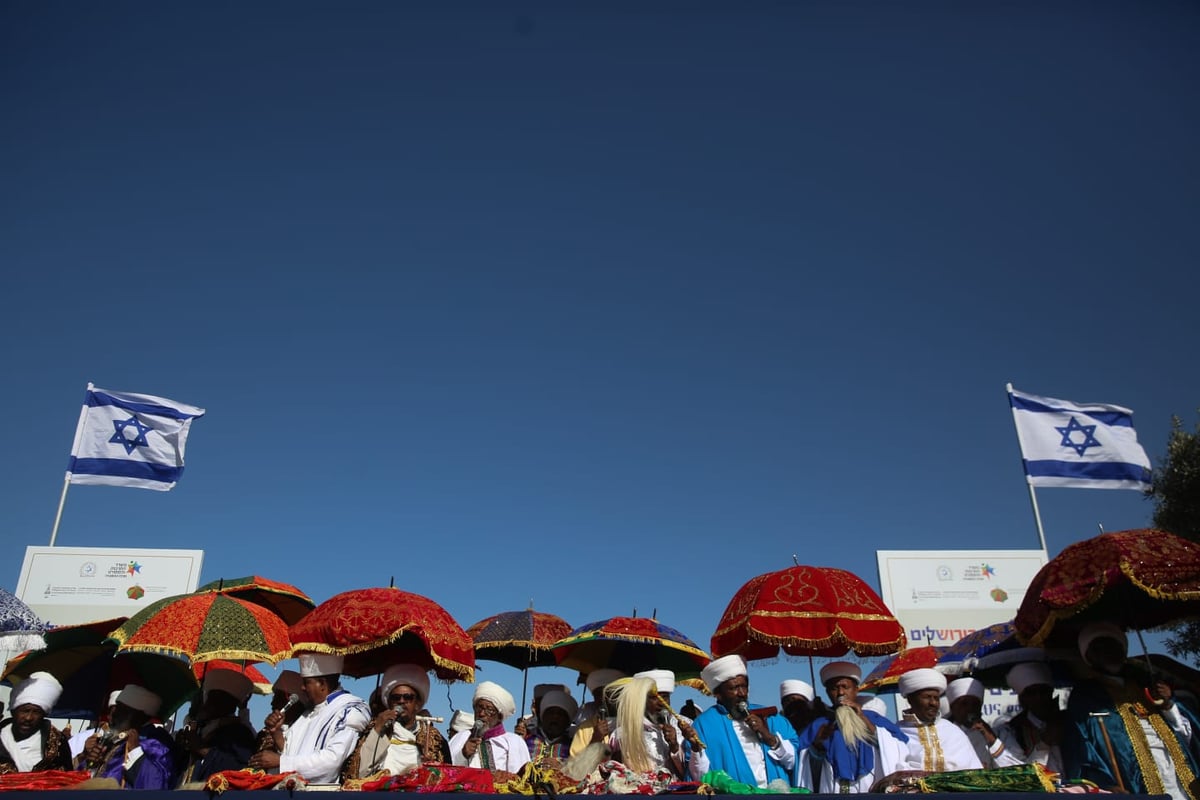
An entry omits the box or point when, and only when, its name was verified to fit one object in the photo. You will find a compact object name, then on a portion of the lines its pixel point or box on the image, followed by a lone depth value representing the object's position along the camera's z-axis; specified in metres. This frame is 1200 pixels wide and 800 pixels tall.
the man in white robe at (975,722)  6.57
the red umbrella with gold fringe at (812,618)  6.76
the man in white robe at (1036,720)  6.39
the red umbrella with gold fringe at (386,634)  6.20
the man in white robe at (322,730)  5.36
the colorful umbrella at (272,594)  8.70
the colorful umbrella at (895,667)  8.47
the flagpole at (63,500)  16.08
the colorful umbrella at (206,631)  6.09
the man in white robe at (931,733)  6.04
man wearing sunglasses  5.52
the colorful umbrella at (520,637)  9.28
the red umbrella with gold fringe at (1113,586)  5.75
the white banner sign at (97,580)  16.70
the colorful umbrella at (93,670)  6.98
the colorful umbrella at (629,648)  7.98
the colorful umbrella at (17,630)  8.61
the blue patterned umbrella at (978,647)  7.29
